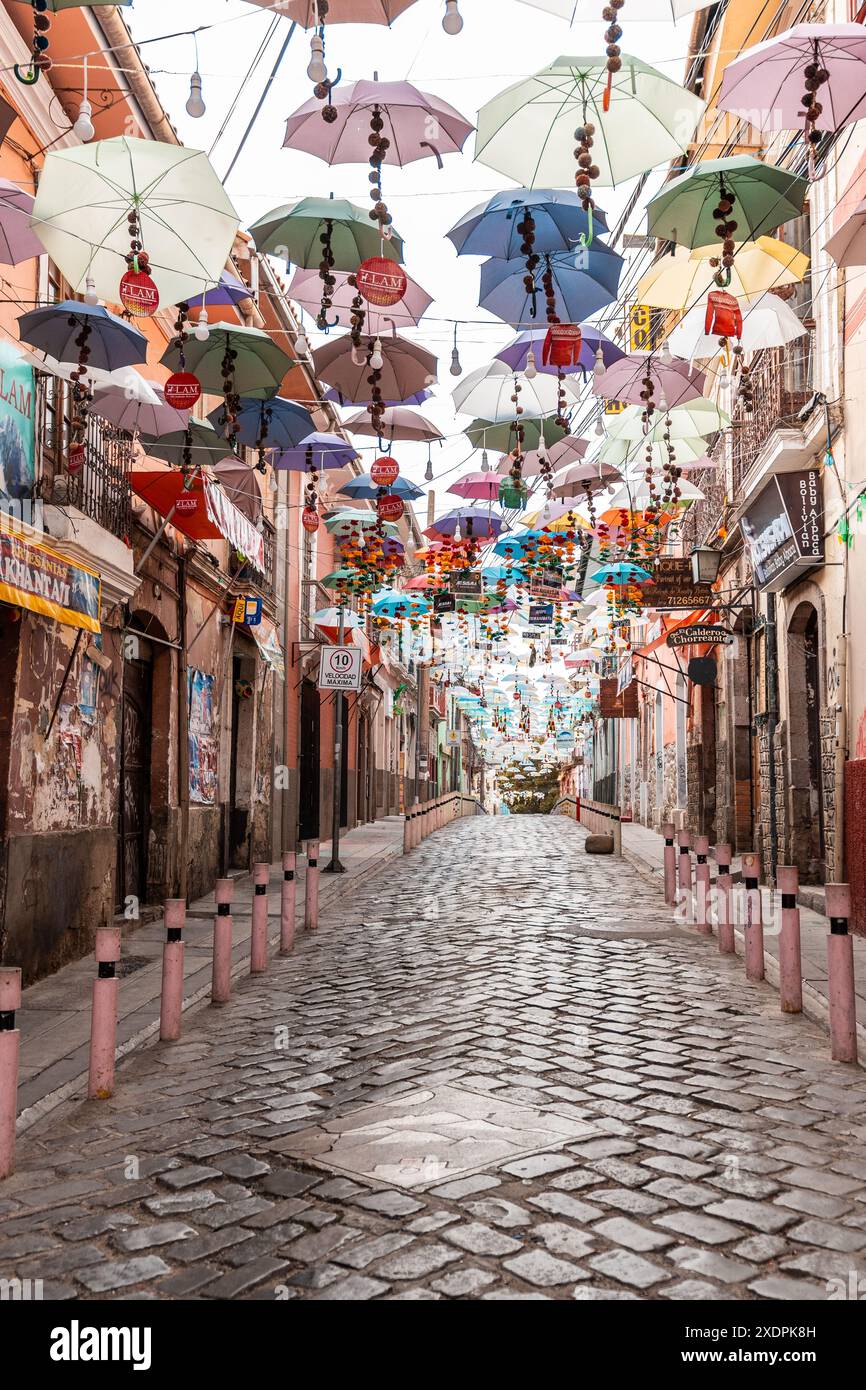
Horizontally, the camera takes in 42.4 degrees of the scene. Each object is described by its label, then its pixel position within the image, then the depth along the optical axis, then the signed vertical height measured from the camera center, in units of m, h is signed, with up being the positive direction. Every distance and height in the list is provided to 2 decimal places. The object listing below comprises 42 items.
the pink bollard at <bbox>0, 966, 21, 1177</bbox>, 4.75 -1.29
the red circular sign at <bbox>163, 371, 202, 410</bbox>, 8.32 +2.79
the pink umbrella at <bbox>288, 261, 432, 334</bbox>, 8.79 +3.67
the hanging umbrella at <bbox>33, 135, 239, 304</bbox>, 7.17 +3.63
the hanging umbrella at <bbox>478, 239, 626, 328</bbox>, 8.59 +3.81
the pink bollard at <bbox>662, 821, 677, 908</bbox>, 14.17 -1.38
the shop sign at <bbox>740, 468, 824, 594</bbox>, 13.17 +2.90
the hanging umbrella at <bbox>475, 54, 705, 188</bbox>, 6.90 +4.00
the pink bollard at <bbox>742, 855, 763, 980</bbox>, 8.57 -1.24
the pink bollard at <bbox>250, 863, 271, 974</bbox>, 9.24 -1.37
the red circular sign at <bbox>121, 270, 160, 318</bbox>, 7.16 +3.03
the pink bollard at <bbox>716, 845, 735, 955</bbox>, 9.85 -1.22
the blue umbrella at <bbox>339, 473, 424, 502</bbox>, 13.37 +3.47
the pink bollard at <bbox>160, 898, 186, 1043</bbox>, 7.07 -1.34
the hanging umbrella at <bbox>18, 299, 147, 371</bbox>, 8.40 +3.34
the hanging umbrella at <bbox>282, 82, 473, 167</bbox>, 6.68 +3.91
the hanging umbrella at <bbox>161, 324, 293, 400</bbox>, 9.20 +3.39
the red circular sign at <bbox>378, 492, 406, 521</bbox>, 12.55 +2.88
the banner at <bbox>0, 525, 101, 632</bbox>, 7.62 +1.35
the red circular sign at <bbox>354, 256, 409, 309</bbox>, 7.12 +3.08
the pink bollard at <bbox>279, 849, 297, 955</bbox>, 10.65 -1.40
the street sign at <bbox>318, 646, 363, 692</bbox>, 17.45 +1.44
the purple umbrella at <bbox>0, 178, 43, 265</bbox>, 7.47 +3.64
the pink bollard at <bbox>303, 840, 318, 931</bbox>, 12.00 -1.44
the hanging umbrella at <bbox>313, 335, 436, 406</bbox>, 9.84 +3.55
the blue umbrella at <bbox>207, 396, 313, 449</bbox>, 10.34 +3.24
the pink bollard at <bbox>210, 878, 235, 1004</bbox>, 8.09 -1.37
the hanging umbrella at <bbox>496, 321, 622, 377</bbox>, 9.34 +3.62
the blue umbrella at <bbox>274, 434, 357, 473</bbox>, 11.84 +3.41
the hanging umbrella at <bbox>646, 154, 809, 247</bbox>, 7.66 +3.94
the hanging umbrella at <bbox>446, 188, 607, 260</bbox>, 7.76 +3.85
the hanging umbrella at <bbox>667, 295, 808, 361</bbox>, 10.25 +4.07
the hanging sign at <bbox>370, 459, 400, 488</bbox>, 11.46 +3.01
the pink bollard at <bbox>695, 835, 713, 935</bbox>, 11.33 -1.25
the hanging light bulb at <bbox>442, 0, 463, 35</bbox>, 5.03 +3.38
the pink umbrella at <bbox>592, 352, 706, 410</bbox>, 10.65 +3.82
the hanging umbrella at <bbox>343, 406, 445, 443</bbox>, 11.71 +3.54
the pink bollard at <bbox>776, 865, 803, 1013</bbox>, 7.41 -1.26
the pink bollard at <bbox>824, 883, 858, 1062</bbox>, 6.32 -1.25
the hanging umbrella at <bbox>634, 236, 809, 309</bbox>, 9.52 +4.22
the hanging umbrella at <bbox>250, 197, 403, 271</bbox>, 7.82 +3.79
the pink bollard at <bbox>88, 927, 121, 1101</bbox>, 5.89 -1.44
